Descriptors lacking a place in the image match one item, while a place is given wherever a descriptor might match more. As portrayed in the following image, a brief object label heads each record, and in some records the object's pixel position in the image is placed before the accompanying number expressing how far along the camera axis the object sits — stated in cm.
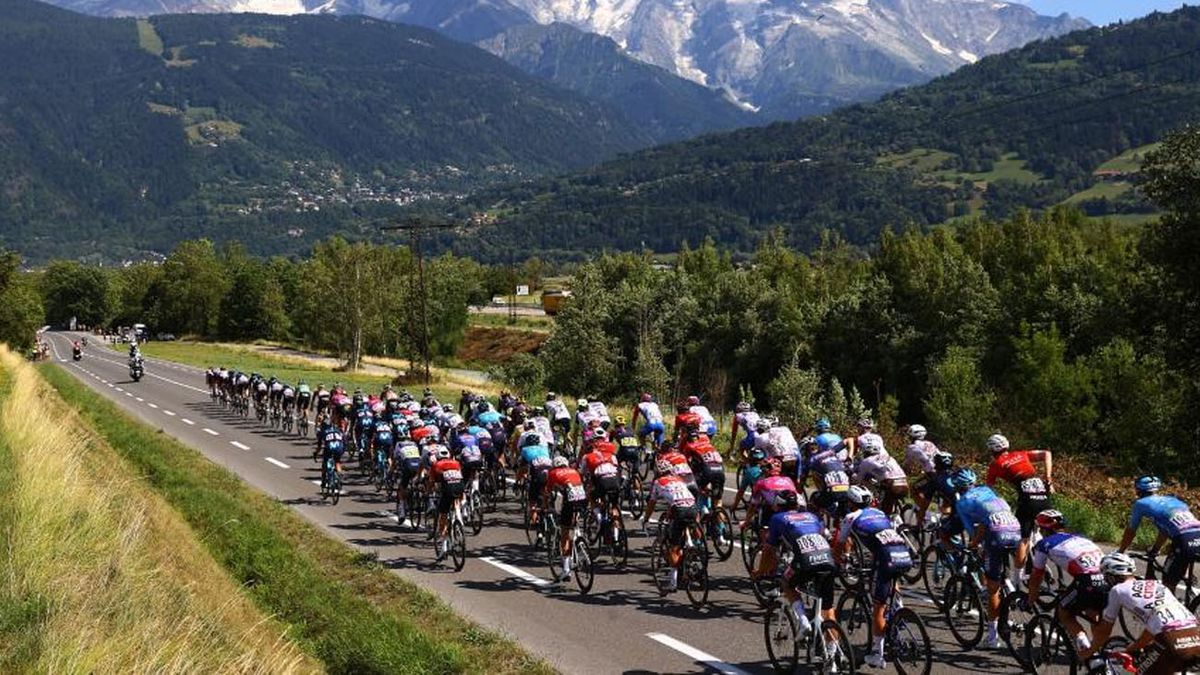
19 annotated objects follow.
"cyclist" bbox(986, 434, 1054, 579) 1227
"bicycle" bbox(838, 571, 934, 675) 982
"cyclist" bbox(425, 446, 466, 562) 1641
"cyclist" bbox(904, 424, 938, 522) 1394
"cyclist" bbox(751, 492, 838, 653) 1007
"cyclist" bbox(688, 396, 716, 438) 1988
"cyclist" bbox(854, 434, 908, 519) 1402
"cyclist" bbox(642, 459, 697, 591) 1355
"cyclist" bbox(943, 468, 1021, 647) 1071
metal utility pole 6075
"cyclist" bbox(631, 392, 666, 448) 2156
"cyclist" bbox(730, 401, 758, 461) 1822
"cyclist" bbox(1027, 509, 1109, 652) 891
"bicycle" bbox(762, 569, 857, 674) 977
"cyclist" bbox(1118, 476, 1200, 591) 1039
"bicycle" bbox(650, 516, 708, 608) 1325
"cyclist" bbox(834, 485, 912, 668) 997
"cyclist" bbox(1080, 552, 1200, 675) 755
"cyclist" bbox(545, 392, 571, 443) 2380
